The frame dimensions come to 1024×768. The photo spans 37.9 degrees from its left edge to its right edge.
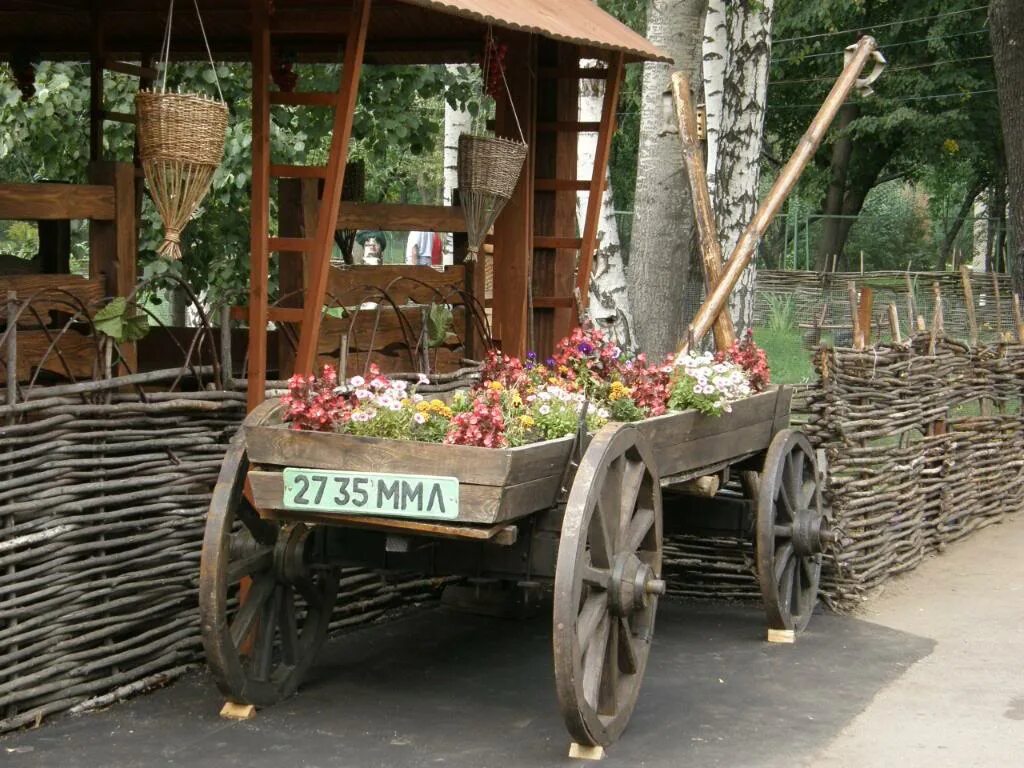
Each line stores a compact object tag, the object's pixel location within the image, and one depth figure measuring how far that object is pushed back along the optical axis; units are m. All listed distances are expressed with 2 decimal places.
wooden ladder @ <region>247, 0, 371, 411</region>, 6.21
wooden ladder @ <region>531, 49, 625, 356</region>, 8.66
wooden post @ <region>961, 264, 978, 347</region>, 10.46
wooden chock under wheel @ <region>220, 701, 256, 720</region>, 5.62
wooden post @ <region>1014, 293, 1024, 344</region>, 11.30
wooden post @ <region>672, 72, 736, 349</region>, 7.94
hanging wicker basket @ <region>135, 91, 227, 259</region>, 5.70
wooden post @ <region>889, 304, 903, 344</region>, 9.05
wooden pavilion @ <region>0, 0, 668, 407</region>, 7.51
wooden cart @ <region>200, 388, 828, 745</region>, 4.84
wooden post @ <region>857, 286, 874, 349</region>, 8.77
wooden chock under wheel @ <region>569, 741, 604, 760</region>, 5.21
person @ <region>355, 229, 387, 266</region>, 16.60
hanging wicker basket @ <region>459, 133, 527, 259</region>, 7.44
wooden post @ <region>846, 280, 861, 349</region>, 8.50
